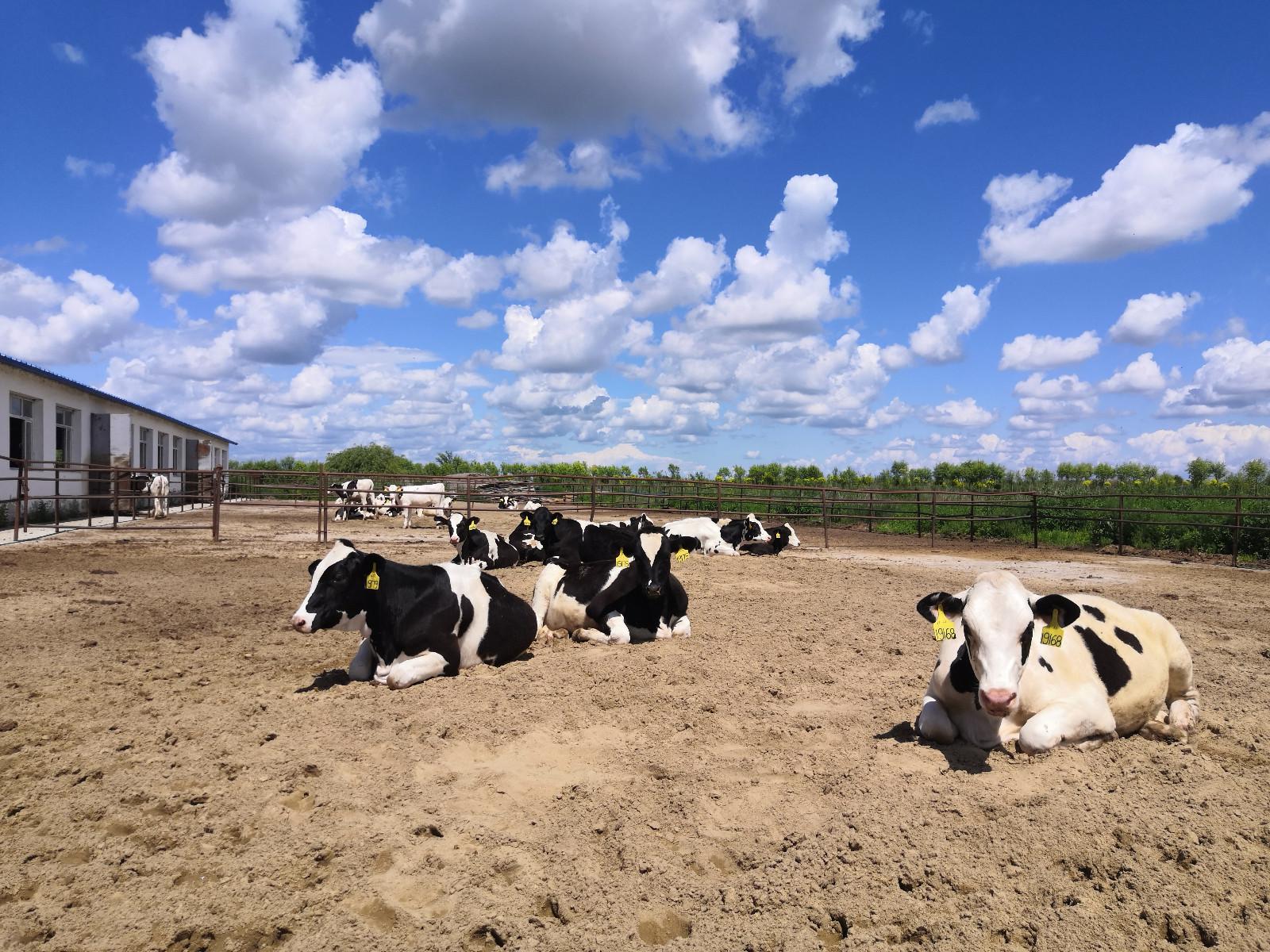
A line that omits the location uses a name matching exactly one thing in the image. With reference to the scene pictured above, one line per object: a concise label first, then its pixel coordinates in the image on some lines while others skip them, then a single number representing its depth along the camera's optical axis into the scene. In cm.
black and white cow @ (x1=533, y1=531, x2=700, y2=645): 729
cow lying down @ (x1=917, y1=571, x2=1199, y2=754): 375
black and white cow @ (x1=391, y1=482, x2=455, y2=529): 2109
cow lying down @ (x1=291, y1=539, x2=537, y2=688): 563
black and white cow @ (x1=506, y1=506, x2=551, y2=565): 1290
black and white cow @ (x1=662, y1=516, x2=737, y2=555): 1600
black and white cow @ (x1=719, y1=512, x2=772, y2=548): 1630
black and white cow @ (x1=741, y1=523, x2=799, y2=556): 1634
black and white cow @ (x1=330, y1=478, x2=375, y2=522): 2336
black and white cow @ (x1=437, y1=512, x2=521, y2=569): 1209
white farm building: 1842
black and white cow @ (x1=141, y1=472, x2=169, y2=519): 2092
